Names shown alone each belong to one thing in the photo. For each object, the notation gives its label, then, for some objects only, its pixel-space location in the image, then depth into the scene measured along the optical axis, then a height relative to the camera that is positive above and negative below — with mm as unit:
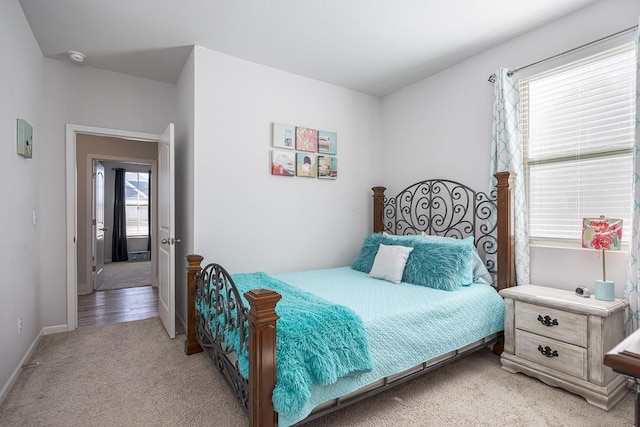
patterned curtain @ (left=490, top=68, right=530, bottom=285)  2576 +546
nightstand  1932 -836
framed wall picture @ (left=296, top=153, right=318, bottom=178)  3422 +522
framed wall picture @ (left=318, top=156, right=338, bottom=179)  3564 +521
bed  1454 -600
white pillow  2697 -435
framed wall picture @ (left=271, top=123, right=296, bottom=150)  3246 +804
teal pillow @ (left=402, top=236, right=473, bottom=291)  2447 -416
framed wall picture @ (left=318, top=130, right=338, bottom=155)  3562 +803
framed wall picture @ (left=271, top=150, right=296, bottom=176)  3251 +522
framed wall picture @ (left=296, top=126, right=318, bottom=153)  3404 +799
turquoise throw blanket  1415 -666
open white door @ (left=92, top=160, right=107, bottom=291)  4934 -241
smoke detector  2949 +1483
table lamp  2038 -173
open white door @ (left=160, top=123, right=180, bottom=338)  2922 -203
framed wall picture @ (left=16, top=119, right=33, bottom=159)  2310 +572
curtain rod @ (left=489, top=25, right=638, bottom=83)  2082 +1173
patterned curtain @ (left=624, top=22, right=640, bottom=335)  1986 -182
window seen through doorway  8188 +308
